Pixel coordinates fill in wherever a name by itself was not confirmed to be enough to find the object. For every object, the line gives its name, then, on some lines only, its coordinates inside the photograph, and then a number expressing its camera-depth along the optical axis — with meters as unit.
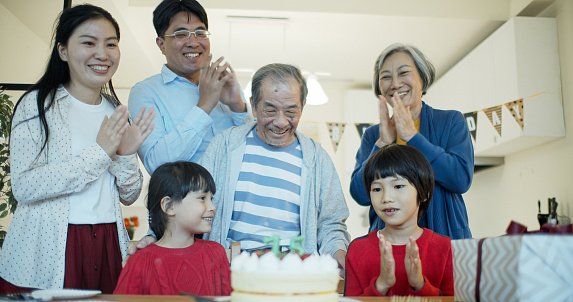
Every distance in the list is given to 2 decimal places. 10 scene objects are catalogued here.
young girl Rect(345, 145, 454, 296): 1.42
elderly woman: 1.76
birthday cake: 0.77
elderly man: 1.70
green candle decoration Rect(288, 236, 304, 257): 0.88
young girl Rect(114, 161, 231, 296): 1.40
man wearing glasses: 1.87
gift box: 0.77
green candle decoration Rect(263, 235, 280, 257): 0.90
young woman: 1.53
